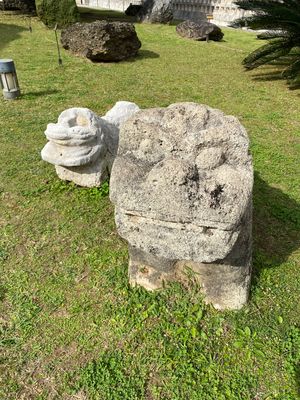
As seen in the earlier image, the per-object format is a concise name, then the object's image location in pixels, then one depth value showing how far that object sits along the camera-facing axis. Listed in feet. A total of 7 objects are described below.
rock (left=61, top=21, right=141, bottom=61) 27.61
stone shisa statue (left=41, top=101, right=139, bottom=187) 11.21
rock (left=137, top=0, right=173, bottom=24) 46.01
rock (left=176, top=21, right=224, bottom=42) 38.63
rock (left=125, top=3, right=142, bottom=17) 52.69
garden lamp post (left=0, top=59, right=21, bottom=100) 20.39
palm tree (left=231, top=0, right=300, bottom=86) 23.09
